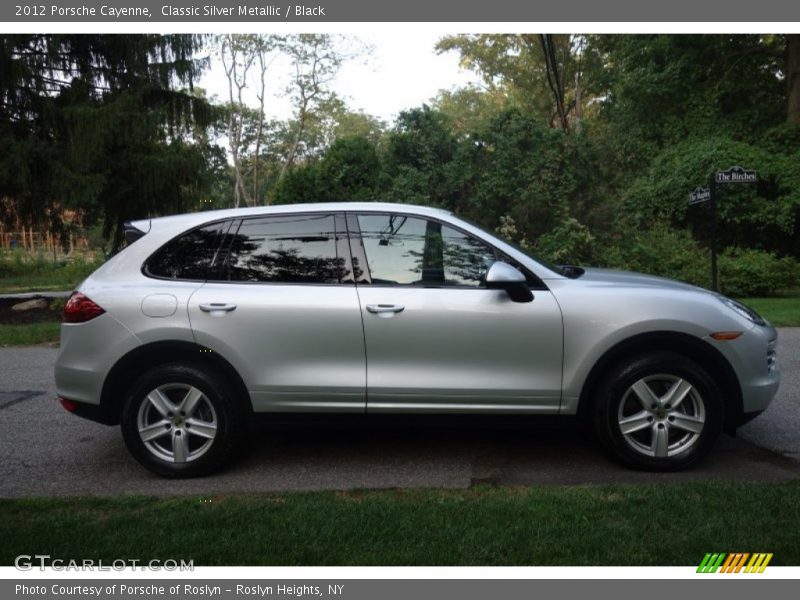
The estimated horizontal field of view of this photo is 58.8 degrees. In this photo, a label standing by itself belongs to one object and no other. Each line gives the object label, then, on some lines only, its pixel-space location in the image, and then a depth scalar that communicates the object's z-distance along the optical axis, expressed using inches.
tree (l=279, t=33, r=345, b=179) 1471.5
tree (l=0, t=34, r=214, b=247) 569.0
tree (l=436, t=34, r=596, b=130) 1417.3
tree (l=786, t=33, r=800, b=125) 788.0
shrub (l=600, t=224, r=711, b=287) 591.8
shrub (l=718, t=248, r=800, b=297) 627.5
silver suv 175.8
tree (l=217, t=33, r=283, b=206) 1453.0
